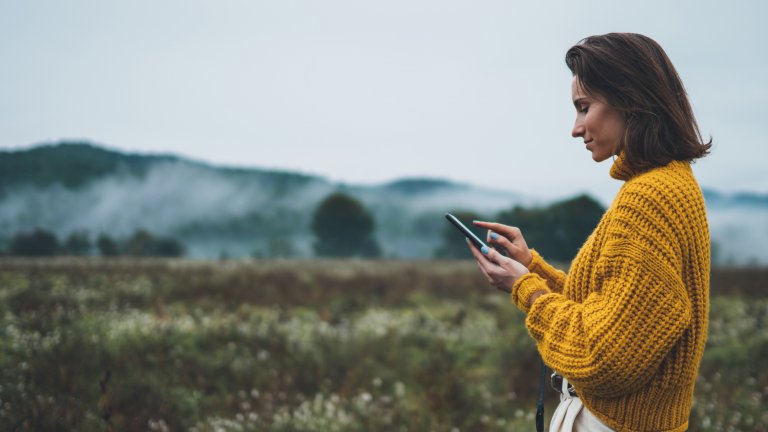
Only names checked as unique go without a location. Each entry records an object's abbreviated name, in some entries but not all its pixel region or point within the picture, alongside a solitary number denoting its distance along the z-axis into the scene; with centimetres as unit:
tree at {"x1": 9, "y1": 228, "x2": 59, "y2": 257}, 4984
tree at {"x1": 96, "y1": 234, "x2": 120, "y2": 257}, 5856
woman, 158
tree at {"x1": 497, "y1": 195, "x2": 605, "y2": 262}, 5252
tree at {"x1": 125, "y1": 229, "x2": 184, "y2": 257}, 6812
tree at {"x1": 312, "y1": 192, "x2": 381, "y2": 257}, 9519
